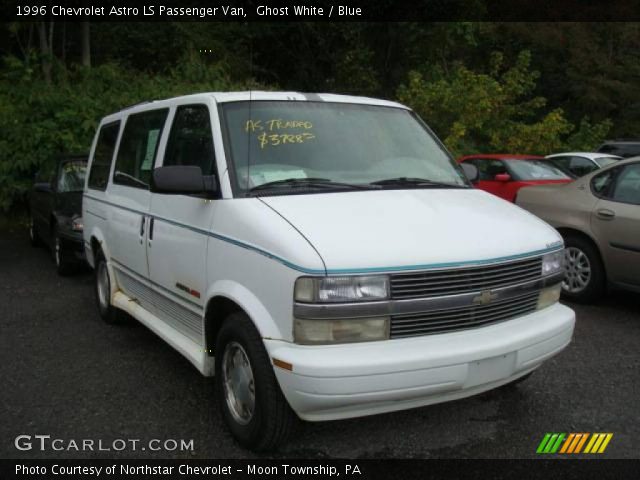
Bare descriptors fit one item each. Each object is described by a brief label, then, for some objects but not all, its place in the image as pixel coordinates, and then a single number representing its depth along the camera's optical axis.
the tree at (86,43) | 15.81
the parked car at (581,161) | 13.03
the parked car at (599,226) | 5.69
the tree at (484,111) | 16.70
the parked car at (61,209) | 7.47
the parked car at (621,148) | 15.60
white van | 2.83
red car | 10.07
